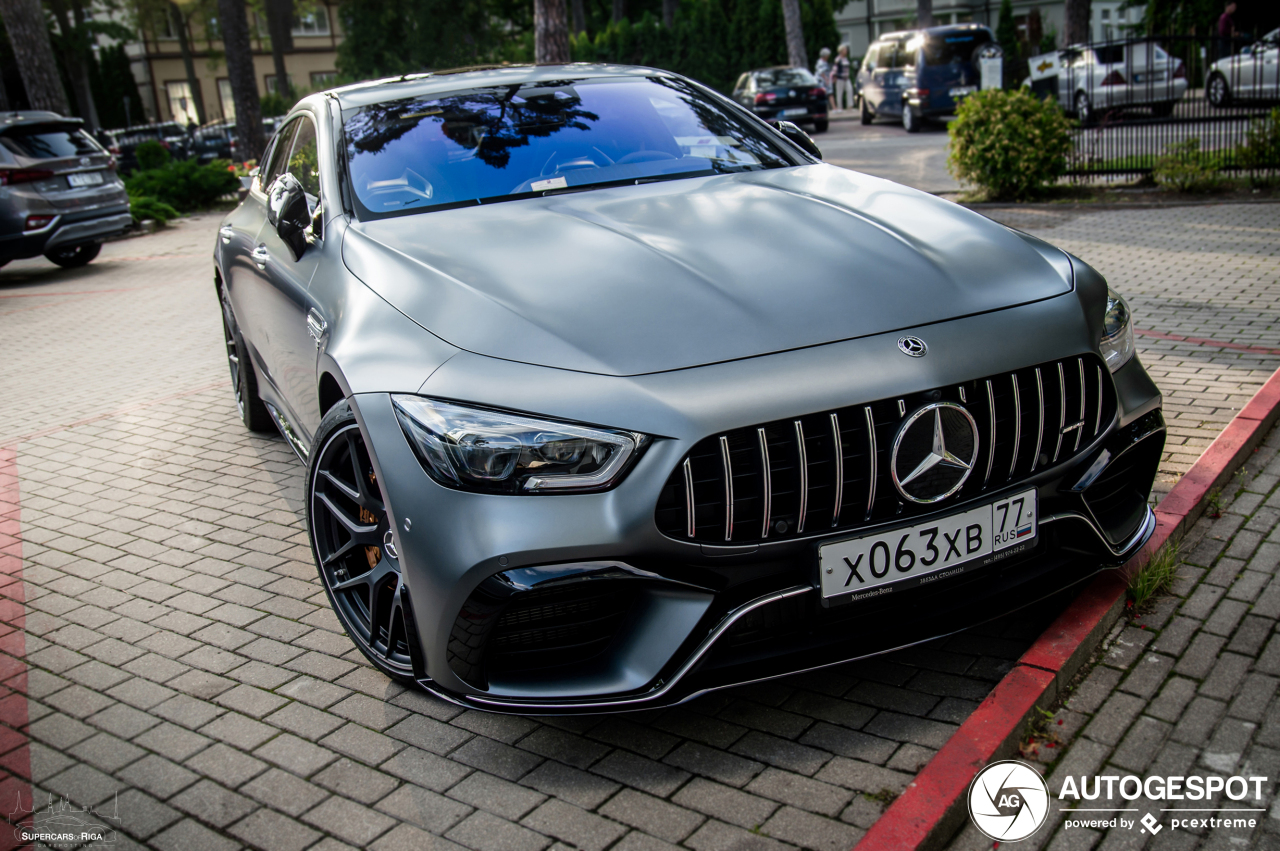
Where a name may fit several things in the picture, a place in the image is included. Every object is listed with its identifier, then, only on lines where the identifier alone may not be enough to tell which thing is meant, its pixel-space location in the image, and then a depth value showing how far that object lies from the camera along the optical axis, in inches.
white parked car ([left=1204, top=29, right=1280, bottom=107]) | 486.0
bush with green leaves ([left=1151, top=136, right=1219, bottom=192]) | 441.1
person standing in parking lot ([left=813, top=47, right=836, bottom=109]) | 1367.2
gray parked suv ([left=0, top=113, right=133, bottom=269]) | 492.4
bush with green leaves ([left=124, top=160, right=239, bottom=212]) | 780.0
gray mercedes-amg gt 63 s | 95.1
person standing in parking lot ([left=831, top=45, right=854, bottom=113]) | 1397.6
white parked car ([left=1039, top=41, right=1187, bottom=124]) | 527.5
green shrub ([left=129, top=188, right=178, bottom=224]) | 708.7
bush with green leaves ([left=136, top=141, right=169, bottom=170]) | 867.4
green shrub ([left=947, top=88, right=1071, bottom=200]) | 452.4
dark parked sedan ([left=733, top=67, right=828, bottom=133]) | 996.6
